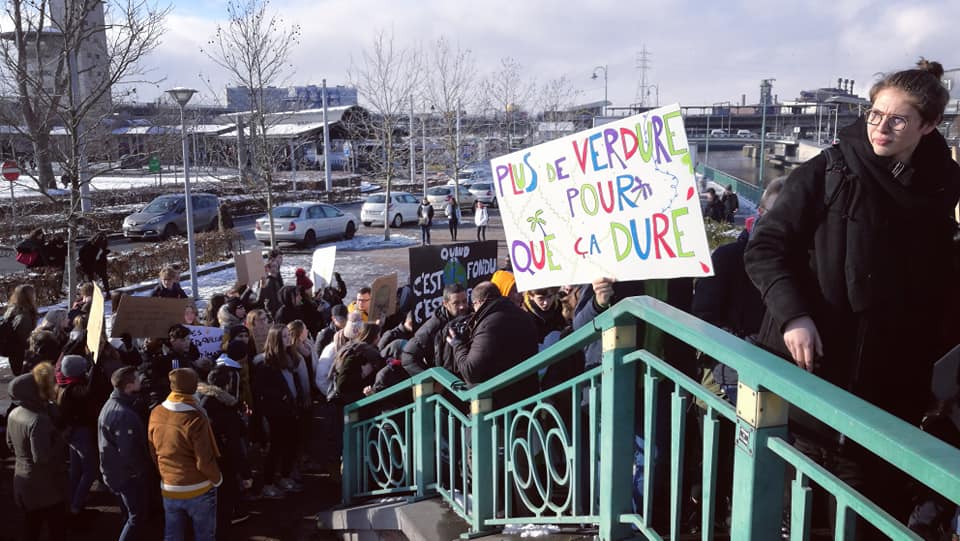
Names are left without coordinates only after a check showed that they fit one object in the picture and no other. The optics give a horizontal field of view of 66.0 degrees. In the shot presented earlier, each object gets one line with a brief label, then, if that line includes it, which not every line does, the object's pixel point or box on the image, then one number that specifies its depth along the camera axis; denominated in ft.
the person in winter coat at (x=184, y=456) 16.26
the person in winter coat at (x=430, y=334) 19.02
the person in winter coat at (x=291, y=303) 31.63
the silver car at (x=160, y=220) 79.05
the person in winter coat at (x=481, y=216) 81.20
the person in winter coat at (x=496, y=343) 14.30
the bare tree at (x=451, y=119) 117.50
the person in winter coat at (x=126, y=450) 17.42
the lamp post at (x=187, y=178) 48.06
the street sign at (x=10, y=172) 44.63
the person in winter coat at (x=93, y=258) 47.32
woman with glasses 7.00
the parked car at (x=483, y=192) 120.67
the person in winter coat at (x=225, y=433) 18.85
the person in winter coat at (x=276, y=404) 21.08
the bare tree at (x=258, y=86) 68.08
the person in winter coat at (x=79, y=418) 19.62
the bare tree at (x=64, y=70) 36.42
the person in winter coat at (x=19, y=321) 27.58
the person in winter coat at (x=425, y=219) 79.30
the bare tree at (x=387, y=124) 90.38
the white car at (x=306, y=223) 76.23
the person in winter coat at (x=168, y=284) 32.50
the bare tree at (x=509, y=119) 141.18
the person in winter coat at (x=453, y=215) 81.82
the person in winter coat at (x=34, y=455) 17.84
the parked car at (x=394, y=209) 96.78
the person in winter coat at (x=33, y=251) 42.60
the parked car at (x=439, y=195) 115.65
